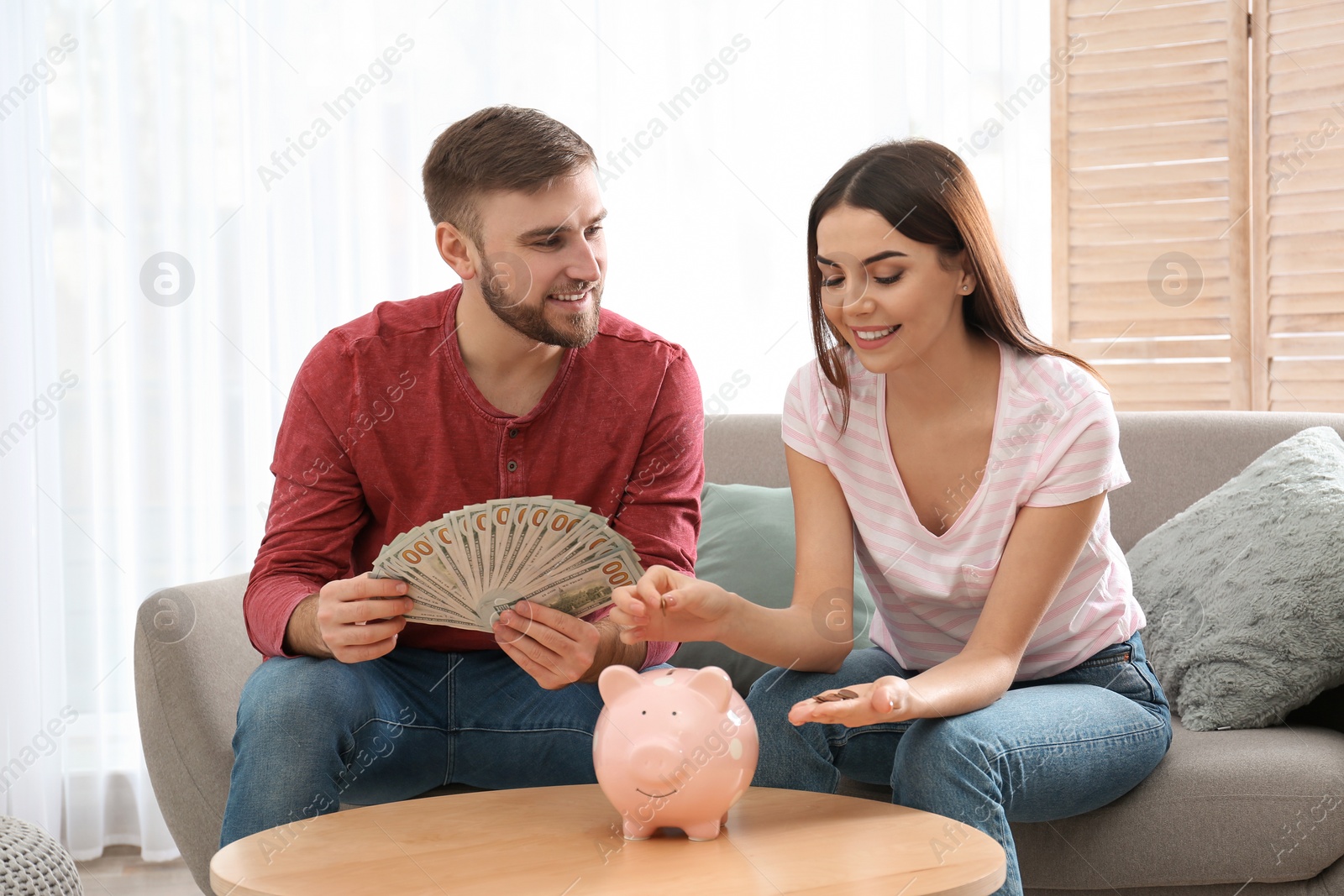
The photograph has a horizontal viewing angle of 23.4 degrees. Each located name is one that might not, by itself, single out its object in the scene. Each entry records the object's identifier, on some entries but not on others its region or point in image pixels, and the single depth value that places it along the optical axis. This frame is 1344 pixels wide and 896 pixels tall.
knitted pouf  2.97
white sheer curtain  4.00
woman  3.01
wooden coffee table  2.75
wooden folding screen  3.92
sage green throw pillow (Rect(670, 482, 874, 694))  3.49
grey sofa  3.09
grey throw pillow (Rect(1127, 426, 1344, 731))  3.20
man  3.18
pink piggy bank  2.84
